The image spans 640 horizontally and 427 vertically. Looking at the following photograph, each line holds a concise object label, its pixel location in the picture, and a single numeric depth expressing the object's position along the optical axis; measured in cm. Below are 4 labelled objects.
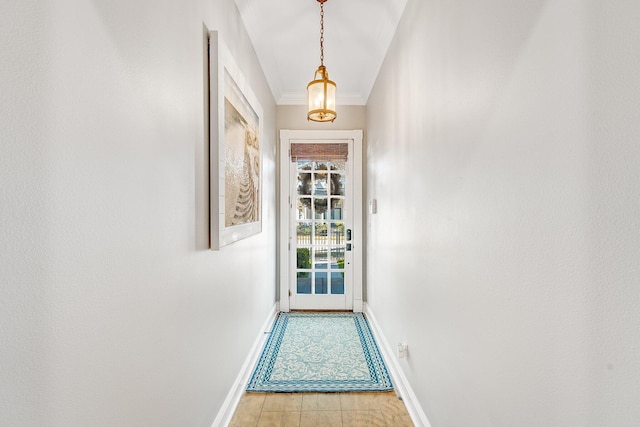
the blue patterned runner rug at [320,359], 236
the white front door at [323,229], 401
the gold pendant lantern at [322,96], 235
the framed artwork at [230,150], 164
